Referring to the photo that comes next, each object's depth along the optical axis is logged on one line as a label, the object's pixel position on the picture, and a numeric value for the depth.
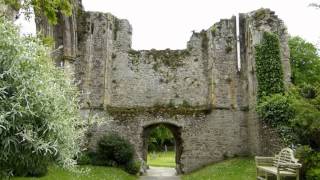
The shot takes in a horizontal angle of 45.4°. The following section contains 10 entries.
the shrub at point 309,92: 12.63
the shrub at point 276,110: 16.16
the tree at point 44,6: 9.91
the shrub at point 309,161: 9.73
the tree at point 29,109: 4.33
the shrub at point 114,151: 18.17
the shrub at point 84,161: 18.30
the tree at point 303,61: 30.66
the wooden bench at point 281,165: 9.59
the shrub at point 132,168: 18.00
